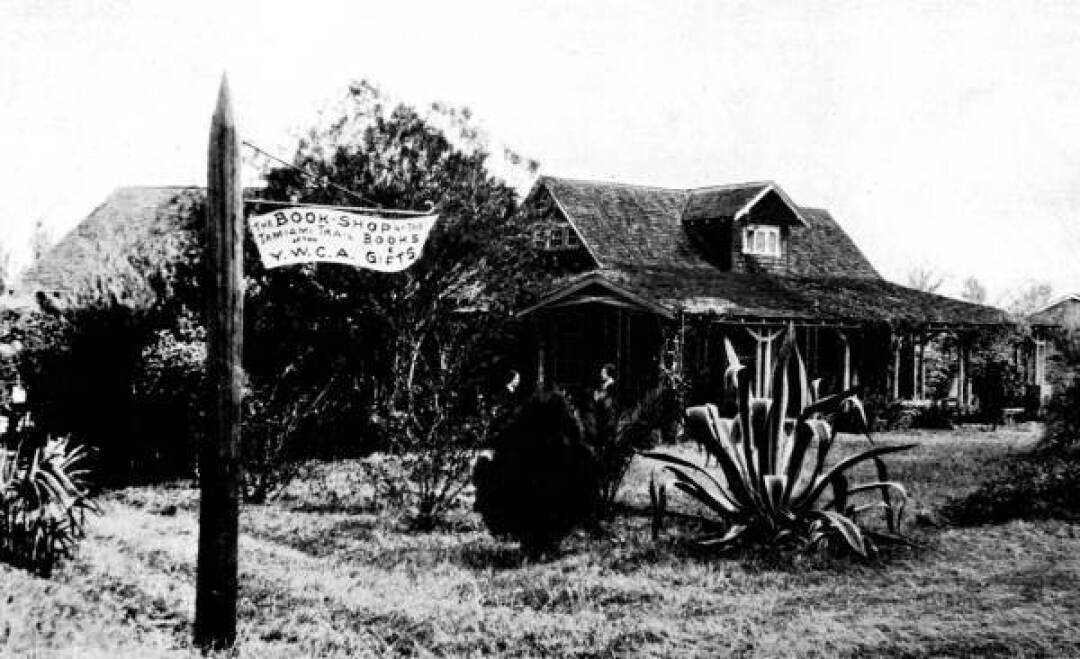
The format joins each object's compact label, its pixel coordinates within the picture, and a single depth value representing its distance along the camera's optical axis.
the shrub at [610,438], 10.45
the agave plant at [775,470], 8.46
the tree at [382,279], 18.41
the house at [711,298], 22.58
